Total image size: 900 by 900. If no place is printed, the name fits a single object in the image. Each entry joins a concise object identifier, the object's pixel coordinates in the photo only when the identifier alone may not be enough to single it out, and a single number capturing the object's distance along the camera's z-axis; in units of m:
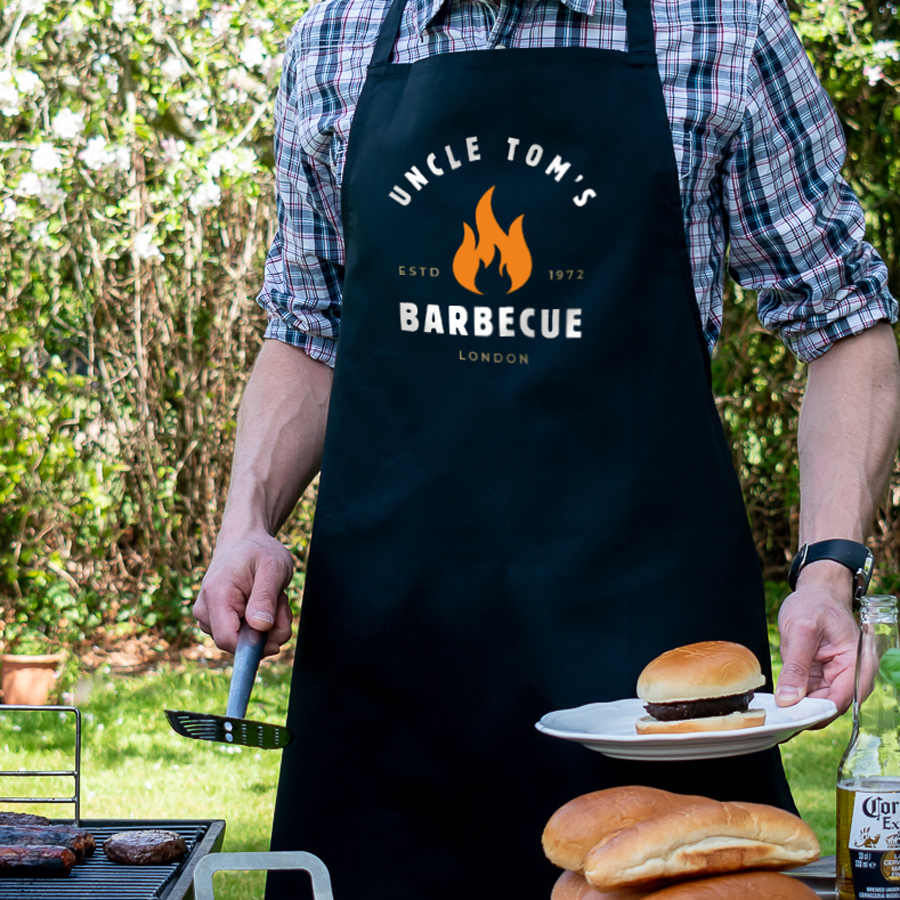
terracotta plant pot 6.53
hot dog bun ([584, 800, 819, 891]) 1.88
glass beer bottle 1.94
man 2.31
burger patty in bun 2.10
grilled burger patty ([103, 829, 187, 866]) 2.43
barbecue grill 2.32
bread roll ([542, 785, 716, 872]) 1.94
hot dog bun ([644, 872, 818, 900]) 1.86
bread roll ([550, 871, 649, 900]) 1.89
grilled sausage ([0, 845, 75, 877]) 2.38
